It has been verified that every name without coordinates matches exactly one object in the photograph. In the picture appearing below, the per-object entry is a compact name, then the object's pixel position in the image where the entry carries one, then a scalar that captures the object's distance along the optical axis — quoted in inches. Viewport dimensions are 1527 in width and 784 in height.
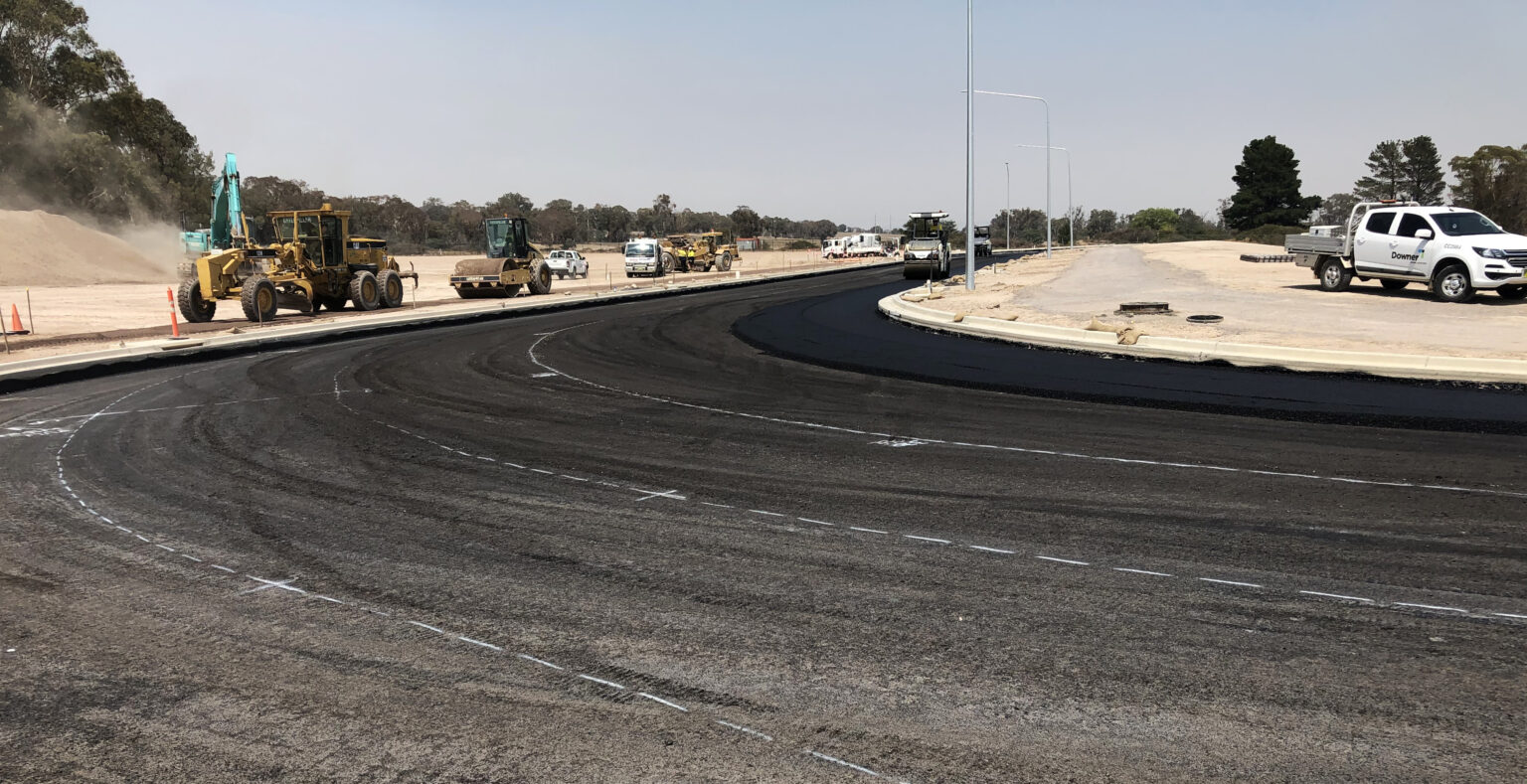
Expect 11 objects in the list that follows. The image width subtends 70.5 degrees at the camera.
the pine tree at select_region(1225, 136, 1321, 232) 5285.4
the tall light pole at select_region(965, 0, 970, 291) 1192.8
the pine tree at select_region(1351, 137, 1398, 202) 4945.9
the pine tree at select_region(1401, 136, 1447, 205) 4832.7
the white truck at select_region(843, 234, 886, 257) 3668.8
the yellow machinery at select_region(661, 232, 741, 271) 2734.7
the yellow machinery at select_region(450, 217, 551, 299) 1549.0
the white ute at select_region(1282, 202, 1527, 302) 900.6
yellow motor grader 1139.9
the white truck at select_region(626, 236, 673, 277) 2410.2
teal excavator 1278.3
